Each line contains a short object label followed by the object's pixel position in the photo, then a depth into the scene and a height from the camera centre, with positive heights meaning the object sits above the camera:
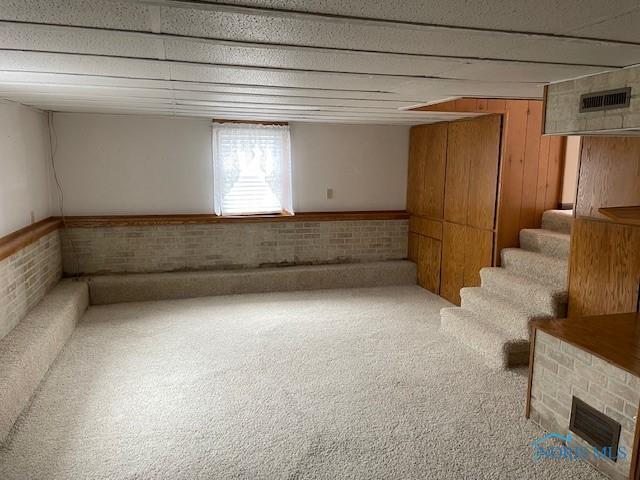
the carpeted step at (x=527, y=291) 3.38 -0.90
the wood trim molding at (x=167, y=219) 4.09 -0.51
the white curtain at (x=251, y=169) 5.39 +0.08
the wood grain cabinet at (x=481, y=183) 4.23 -0.06
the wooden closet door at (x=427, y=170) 5.27 +0.09
